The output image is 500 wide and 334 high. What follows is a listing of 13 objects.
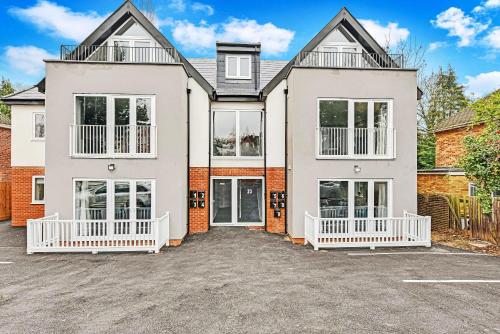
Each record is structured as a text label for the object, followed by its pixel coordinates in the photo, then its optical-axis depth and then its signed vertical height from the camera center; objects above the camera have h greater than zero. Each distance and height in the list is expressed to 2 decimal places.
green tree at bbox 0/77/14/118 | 39.44 +10.86
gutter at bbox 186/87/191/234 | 12.07 +1.04
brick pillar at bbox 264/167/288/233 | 12.52 -0.84
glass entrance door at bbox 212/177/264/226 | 13.24 -1.42
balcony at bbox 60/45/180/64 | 11.49 +4.55
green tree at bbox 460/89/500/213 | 10.34 +0.40
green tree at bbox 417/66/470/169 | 28.27 +6.34
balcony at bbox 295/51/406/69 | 12.45 +4.62
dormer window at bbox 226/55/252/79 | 14.43 +4.94
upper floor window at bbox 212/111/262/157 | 13.16 +1.57
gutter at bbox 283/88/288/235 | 12.45 +0.78
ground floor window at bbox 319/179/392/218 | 11.18 -1.15
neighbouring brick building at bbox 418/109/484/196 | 16.04 +0.65
